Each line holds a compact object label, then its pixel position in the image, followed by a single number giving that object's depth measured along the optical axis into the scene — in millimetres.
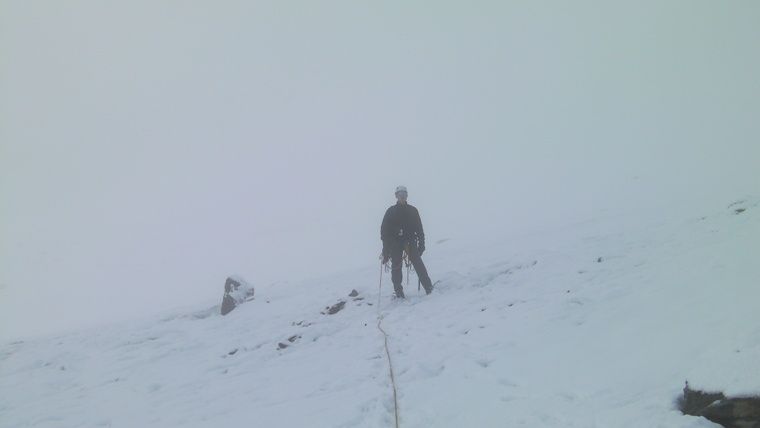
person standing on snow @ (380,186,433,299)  10406
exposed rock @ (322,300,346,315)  10690
